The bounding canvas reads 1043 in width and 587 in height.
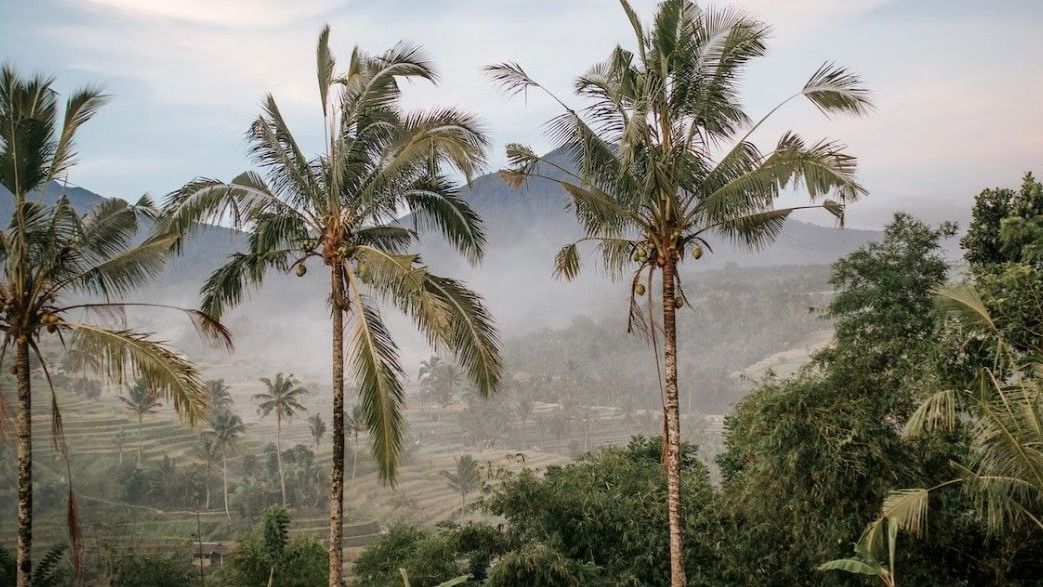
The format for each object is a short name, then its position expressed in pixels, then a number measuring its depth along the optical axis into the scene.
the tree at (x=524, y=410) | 128.50
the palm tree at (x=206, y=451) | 86.18
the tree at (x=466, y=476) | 90.12
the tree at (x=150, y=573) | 28.64
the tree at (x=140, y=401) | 88.50
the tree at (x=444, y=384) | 132.12
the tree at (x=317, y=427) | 92.25
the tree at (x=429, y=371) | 130.44
